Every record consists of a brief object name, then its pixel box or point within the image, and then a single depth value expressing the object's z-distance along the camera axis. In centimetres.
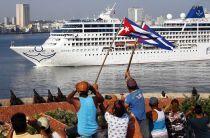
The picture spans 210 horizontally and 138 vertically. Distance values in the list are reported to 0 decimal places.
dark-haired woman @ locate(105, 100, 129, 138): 874
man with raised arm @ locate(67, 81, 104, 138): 895
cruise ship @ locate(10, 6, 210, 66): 8427
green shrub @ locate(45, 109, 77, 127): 1367
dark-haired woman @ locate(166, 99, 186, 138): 1039
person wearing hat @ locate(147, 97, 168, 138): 983
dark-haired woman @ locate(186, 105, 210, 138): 986
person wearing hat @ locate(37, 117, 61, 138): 800
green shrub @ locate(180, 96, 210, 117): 1507
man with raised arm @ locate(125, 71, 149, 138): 974
